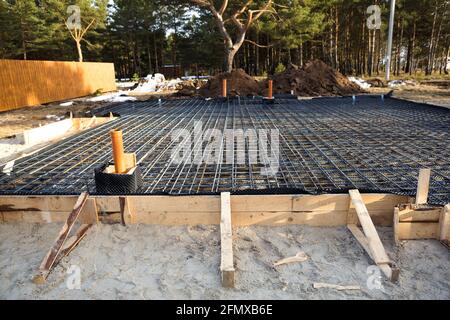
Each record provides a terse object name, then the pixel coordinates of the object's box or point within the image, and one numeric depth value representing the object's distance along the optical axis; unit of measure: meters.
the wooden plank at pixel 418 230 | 2.64
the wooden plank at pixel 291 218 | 2.86
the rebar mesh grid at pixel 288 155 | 3.50
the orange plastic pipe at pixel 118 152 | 3.00
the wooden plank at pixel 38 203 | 2.93
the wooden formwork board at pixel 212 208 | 2.83
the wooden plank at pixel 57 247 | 2.25
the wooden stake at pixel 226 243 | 2.15
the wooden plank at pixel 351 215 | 2.80
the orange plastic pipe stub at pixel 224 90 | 11.18
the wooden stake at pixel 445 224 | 2.54
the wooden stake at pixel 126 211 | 2.88
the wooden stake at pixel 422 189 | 2.59
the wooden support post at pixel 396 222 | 2.61
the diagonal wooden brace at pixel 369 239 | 2.22
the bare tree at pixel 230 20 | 18.03
